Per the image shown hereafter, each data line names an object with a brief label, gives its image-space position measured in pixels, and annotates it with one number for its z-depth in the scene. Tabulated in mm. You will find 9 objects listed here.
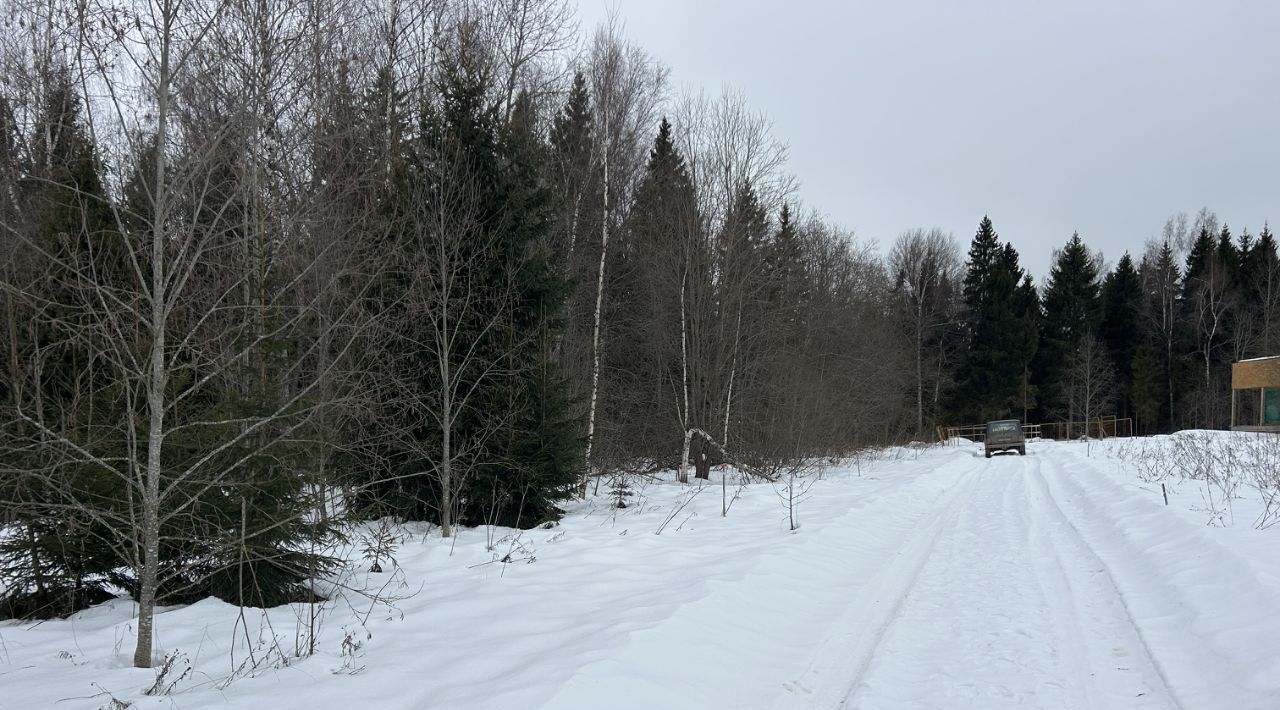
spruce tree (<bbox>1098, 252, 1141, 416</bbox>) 58812
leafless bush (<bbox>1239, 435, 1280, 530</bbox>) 9218
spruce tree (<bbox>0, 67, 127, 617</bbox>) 6363
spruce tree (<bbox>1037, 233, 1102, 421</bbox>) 55719
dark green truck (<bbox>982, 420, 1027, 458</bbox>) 32844
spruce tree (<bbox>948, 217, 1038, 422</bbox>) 53031
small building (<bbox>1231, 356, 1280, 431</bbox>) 34312
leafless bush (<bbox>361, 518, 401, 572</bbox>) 7926
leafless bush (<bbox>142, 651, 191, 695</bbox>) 4402
